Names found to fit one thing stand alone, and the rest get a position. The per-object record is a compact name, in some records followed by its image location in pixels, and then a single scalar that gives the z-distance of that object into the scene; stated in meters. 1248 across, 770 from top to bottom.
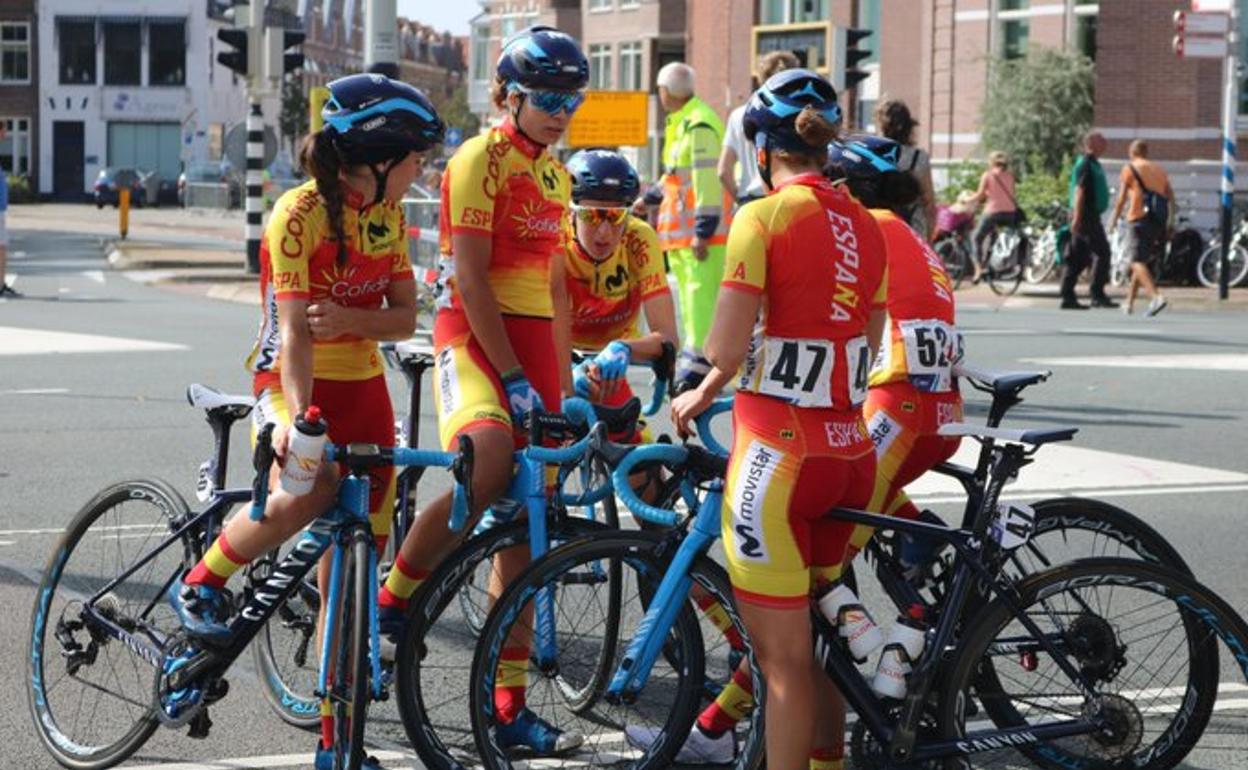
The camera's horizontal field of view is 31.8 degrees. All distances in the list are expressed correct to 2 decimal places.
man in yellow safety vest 12.59
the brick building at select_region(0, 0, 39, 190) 88.25
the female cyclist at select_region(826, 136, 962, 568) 6.02
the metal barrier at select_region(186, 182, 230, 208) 72.62
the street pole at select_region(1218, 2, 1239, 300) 26.28
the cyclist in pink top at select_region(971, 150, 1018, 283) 29.08
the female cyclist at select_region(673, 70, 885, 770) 4.94
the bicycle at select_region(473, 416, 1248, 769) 5.05
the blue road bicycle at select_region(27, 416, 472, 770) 5.02
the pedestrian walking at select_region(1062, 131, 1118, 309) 24.66
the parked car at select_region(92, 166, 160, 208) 75.44
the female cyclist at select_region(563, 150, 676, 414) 7.11
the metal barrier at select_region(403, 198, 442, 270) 22.48
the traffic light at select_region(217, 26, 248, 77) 25.31
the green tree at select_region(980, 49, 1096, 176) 41.03
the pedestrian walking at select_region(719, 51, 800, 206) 12.91
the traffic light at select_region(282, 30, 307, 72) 25.52
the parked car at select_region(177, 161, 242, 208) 73.94
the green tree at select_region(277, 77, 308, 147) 103.56
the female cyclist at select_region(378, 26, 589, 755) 5.82
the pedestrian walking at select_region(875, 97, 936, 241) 9.40
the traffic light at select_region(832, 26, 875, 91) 24.16
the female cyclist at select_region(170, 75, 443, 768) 5.36
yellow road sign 41.09
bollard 46.34
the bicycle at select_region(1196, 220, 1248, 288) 27.86
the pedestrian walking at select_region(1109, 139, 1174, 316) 23.67
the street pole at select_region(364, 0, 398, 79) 18.81
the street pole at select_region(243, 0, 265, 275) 26.50
